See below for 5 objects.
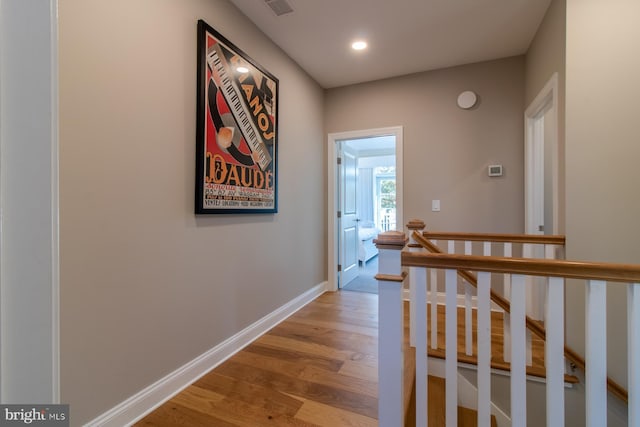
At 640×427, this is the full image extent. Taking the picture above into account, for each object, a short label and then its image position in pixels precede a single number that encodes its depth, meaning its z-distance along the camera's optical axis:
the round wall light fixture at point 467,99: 3.06
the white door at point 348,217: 3.94
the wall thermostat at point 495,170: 2.97
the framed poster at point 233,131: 1.86
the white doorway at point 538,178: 2.52
